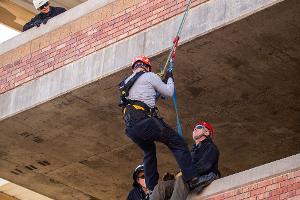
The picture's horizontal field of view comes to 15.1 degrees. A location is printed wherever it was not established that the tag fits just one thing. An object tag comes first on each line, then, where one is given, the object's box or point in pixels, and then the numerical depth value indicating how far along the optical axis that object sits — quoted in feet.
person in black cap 50.21
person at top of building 63.52
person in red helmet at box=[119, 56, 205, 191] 47.16
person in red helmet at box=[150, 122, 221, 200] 46.50
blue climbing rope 49.85
